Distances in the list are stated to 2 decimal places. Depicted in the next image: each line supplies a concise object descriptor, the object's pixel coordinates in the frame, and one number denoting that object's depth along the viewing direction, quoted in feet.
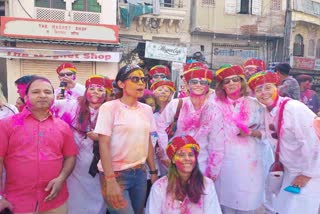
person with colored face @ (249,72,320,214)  10.80
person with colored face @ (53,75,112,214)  12.56
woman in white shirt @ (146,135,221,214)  10.46
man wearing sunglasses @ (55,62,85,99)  16.56
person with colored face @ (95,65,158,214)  9.73
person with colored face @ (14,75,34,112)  11.28
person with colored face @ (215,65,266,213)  12.03
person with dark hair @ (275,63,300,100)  18.51
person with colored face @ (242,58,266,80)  16.73
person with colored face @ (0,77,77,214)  9.36
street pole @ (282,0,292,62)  66.54
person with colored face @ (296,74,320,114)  24.85
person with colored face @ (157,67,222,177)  12.34
